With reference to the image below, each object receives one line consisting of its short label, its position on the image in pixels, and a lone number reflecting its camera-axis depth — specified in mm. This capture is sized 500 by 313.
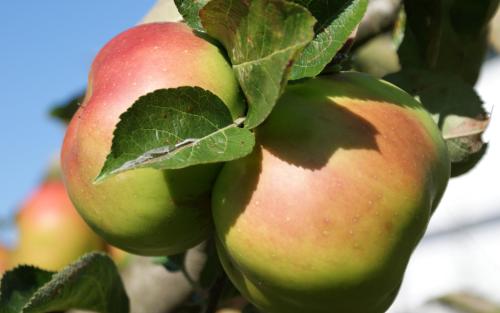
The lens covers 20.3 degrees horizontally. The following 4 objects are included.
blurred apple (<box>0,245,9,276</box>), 887
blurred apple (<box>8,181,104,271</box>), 836
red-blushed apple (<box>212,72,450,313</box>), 401
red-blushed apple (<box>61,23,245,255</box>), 421
